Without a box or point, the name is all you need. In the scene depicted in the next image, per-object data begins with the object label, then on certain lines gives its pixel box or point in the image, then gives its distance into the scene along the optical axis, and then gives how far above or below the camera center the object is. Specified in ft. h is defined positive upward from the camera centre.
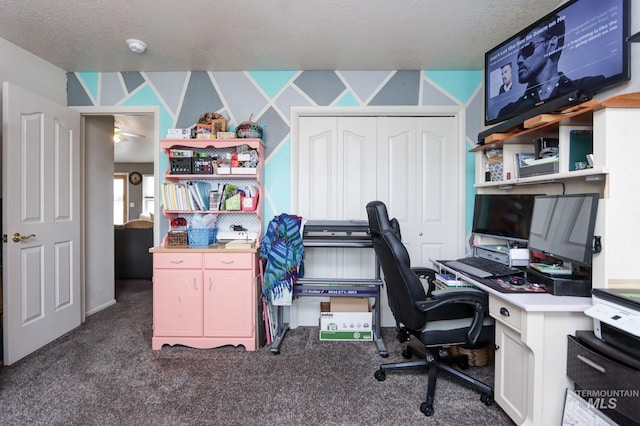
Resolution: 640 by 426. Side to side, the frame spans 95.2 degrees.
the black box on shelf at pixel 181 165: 8.26 +1.24
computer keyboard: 5.84 -1.24
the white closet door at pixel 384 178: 9.32 +1.02
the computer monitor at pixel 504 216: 6.42 -0.13
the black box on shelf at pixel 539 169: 5.56 +0.84
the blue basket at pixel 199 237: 8.12 -0.78
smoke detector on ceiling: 7.42 +4.23
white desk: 4.42 -2.07
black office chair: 5.32 -1.95
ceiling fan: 16.71 +4.44
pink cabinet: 7.66 -2.32
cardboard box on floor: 8.22 -3.27
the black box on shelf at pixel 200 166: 8.28 +1.22
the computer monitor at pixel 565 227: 4.52 -0.28
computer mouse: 5.38 -1.31
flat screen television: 4.77 +2.90
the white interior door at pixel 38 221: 7.04 -0.34
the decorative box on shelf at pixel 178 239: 8.23 -0.85
